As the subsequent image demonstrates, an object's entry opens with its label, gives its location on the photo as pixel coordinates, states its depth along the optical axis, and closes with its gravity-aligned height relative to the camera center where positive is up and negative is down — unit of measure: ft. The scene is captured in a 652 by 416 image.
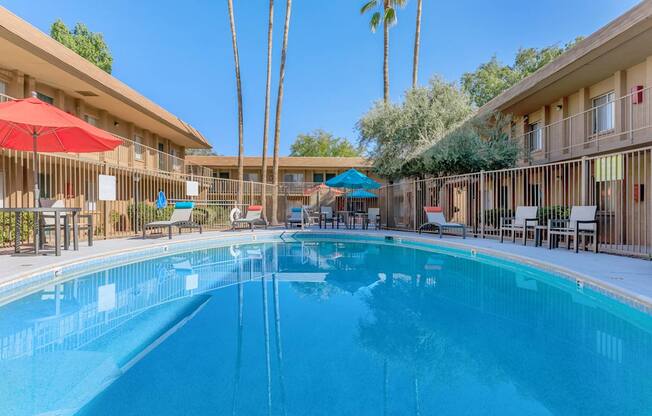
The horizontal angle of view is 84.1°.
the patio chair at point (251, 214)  49.02 -0.82
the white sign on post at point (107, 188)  31.99 +1.86
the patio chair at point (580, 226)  25.39 -1.34
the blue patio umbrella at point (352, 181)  48.60 +3.60
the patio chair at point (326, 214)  55.21 -0.96
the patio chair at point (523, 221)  30.62 -1.21
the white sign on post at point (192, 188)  47.21 +2.68
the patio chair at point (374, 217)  54.36 -1.42
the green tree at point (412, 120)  49.93 +12.33
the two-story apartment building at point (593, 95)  30.18 +13.15
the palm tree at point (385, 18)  62.12 +33.83
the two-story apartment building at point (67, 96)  33.99 +14.59
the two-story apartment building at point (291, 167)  96.07 +11.03
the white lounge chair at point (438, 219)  37.10 -1.22
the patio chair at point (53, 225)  25.86 -1.10
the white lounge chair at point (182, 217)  36.50 -0.91
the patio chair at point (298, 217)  53.52 -1.42
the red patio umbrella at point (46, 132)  20.77 +5.22
